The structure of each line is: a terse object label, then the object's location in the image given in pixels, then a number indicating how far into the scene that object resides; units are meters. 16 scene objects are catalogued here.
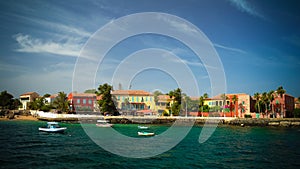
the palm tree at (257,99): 80.50
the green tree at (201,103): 84.40
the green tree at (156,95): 93.09
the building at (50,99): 103.10
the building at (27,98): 117.06
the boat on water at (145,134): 41.48
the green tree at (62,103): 86.50
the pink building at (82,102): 90.62
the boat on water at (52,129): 43.62
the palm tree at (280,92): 81.25
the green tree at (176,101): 80.06
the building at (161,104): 92.19
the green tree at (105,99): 77.94
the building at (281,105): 82.00
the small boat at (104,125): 58.16
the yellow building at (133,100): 90.94
